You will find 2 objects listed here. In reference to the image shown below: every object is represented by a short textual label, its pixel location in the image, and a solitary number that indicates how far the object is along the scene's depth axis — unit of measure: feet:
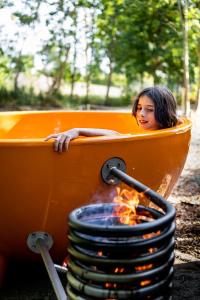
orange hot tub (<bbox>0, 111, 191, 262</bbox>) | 5.36
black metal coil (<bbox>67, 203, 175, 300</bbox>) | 3.44
